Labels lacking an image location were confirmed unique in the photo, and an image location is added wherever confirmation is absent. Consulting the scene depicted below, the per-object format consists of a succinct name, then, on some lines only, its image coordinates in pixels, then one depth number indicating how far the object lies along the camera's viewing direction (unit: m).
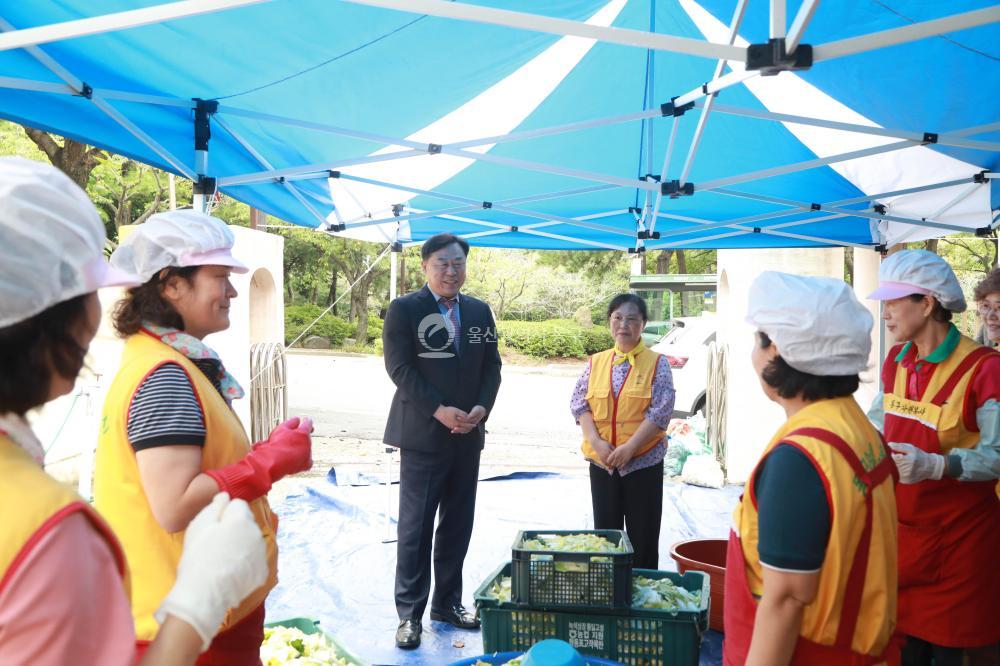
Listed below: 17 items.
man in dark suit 4.07
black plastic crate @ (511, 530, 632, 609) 3.33
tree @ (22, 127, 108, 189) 11.79
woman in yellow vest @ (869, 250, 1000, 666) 2.58
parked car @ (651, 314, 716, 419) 10.68
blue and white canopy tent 2.91
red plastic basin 4.27
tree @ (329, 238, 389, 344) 26.58
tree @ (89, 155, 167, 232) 15.40
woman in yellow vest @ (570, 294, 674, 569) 4.30
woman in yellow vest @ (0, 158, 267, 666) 0.79
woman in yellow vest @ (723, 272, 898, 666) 1.53
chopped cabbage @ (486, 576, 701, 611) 3.42
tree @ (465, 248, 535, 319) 27.52
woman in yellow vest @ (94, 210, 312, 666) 1.62
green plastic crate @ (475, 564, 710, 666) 3.30
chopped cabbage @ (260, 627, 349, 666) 2.97
